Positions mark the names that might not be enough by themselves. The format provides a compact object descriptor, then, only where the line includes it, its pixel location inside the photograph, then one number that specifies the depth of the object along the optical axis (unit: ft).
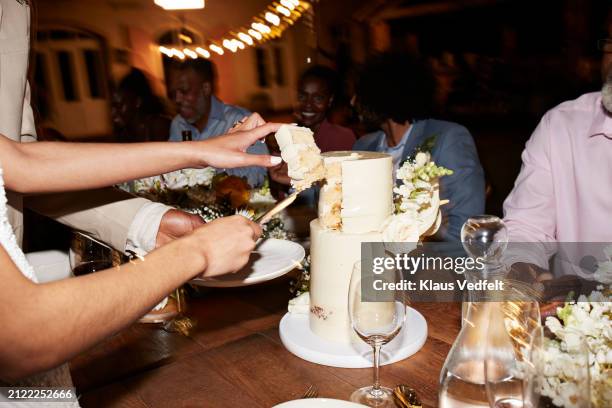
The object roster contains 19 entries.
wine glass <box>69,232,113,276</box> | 4.57
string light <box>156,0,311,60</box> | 32.45
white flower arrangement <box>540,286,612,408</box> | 2.28
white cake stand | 3.91
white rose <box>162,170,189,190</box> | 6.70
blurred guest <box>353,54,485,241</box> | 8.95
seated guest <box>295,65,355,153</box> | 13.39
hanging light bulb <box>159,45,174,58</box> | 31.91
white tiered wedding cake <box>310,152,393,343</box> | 3.94
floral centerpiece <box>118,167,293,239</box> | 6.56
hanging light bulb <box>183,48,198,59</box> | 32.86
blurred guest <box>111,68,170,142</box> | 17.52
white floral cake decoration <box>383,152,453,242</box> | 4.21
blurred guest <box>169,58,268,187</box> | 13.46
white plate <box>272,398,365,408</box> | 3.13
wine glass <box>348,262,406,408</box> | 3.39
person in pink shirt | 6.66
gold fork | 3.52
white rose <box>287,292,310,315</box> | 4.71
